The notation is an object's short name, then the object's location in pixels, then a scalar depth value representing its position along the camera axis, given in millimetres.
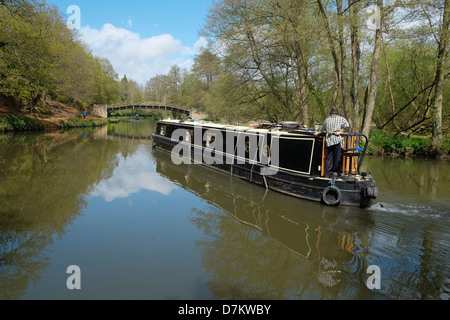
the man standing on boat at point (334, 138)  6691
